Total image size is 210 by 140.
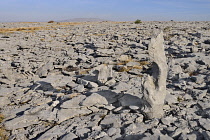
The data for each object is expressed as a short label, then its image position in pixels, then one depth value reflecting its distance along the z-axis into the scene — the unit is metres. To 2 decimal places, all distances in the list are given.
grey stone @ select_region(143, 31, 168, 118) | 7.04
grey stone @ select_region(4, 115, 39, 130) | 7.32
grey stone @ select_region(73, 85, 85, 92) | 9.86
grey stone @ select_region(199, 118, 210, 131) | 6.19
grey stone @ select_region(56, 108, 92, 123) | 7.68
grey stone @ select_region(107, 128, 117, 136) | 6.25
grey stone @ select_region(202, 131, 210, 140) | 5.28
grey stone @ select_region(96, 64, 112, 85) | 10.66
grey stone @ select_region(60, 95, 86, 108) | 8.29
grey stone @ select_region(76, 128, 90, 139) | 6.40
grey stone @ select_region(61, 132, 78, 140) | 6.31
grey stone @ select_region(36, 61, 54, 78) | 13.09
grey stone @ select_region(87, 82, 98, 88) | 10.11
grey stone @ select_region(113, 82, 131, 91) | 9.79
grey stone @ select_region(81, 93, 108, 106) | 8.37
